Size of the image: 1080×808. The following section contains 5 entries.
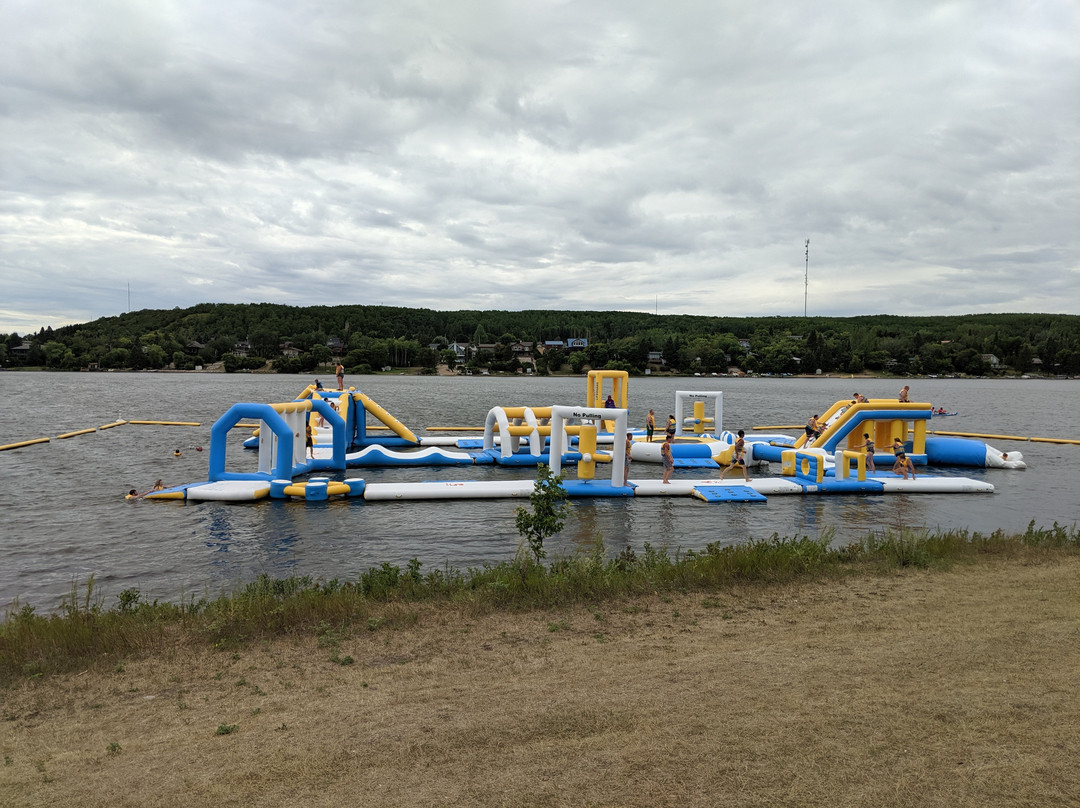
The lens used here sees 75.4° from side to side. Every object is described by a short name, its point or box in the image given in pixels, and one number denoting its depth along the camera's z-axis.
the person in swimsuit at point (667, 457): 18.88
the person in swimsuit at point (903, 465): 19.95
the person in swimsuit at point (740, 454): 20.16
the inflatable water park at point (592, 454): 17.58
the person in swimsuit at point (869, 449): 21.02
